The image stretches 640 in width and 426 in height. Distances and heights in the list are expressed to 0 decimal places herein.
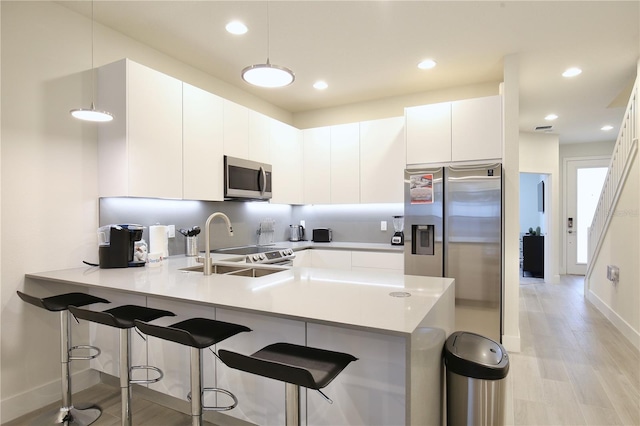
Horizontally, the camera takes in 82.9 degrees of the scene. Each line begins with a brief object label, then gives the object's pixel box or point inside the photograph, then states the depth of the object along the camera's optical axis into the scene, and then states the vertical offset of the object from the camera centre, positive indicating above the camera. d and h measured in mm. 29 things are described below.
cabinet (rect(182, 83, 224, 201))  3086 +620
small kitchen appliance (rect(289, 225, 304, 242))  4984 -264
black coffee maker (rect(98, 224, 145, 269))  2582 -223
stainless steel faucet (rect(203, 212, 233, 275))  2324 -288
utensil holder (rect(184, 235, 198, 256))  3381 -296
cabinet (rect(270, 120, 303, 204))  4270 +632
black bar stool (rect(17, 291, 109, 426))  2234 -976
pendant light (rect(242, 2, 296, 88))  1936 +782
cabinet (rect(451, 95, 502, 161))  3586 +852
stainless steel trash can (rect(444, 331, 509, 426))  1771 -848
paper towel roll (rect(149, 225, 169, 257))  2867 -190
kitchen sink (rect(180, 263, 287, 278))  2609 -418
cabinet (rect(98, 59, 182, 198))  2621 +621
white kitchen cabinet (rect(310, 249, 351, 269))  4211 -533
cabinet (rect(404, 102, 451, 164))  3807 +859
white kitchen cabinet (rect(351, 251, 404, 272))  3955 -526
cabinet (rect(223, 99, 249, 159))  3525 +845
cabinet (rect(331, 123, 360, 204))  4480 +627
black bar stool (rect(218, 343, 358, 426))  1208 -561
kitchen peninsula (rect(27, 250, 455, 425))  1437 -548
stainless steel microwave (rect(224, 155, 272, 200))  3498 +360
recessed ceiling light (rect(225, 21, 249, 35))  2857 +1507
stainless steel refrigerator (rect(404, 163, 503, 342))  3318 -205
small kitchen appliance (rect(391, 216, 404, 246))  4426 -223
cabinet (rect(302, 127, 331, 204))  4648 +636
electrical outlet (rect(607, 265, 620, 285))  4145 -722
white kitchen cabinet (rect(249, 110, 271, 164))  3861 +838
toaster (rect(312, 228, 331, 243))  4898 -302
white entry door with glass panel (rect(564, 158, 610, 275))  7539 +134
